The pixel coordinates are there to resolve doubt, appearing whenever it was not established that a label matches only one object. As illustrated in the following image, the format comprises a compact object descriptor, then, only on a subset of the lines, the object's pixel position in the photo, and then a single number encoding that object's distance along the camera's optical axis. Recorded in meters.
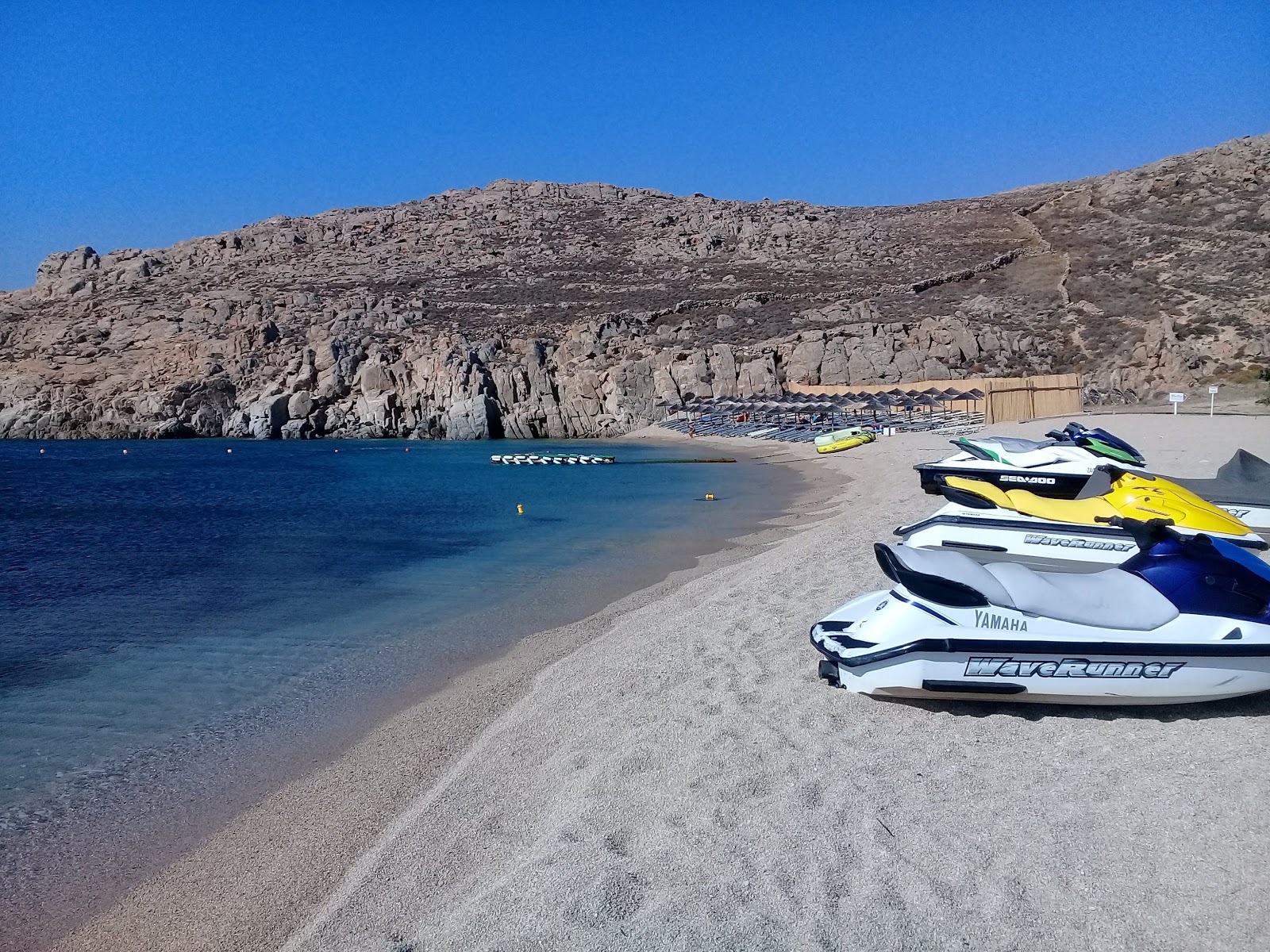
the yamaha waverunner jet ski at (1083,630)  5.05
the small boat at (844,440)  34.84
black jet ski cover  10.48
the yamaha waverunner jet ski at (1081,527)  8.79
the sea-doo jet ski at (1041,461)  10.10
